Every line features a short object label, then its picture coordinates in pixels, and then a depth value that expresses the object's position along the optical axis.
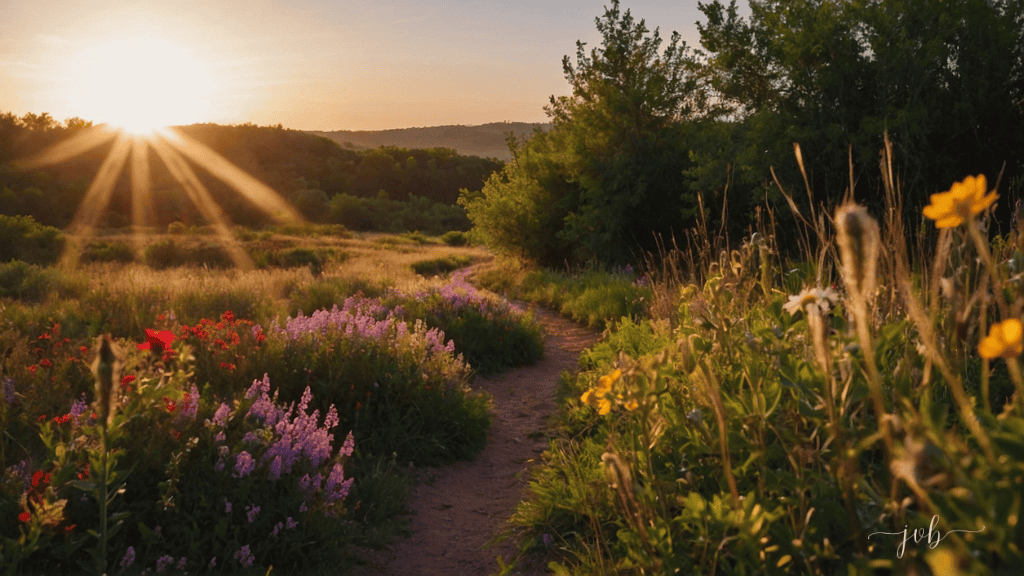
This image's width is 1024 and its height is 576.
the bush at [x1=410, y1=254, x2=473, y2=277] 21.09
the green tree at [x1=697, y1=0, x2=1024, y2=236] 9.94
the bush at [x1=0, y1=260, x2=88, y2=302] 9.67
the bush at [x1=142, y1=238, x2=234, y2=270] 20.10
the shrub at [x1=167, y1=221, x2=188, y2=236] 30.77
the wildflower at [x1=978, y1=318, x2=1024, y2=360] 0.92
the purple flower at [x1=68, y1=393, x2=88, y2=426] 3.51
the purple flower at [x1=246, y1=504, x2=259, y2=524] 3.20
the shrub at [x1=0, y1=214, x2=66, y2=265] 19.03
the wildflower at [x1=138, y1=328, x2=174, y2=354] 3.27
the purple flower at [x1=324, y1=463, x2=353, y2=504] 3.61
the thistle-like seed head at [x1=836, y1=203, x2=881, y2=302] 1.16
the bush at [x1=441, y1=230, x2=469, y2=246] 39.75
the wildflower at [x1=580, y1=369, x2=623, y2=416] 2.31
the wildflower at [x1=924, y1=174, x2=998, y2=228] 1.16
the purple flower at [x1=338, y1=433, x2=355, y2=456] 3.99
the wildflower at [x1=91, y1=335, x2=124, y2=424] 1.68
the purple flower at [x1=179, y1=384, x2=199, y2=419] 3.60
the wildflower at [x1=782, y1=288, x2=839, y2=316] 2.04
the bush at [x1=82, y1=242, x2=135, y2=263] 19.48
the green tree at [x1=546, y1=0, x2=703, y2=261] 14.68
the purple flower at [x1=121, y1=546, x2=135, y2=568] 2.81
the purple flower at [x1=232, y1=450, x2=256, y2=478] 3.29
